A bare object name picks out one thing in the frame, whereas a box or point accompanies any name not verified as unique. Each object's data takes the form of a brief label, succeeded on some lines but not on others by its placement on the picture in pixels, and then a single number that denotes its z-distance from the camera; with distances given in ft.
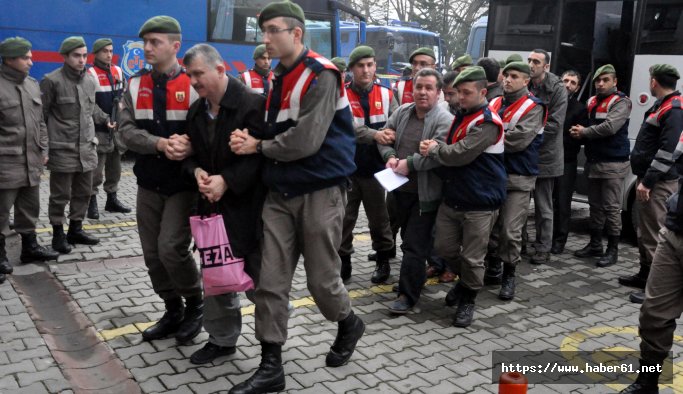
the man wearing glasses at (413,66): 20.40
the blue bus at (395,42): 71.51
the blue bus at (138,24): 35.50
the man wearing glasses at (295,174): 11.45
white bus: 23.35
